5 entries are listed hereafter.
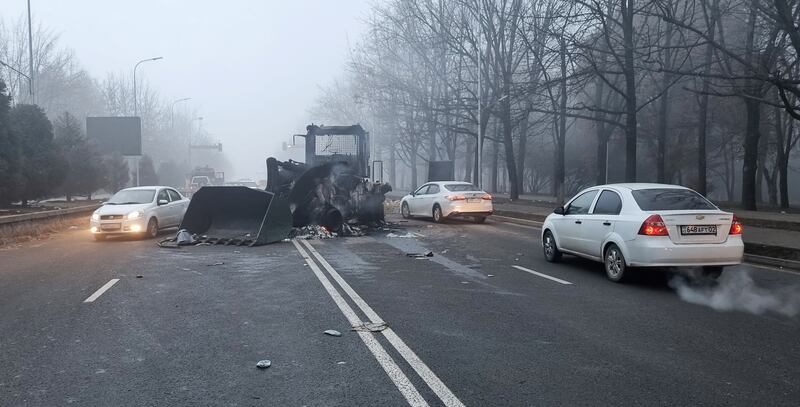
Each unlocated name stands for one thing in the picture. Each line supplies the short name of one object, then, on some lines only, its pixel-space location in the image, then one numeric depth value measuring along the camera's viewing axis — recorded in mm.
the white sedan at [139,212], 15906
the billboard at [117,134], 40950
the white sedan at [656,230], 8672
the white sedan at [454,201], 21094
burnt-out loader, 15627
